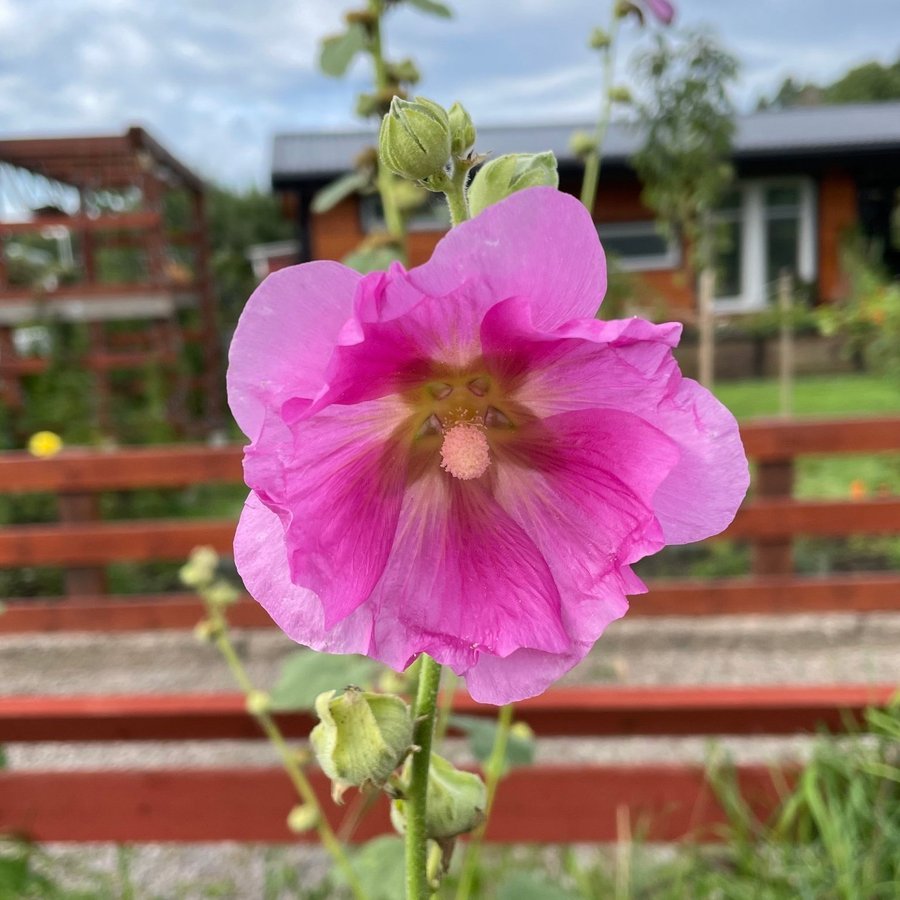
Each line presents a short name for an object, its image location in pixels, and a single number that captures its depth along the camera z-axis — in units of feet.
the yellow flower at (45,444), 12.45
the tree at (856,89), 64.90
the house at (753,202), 28.50
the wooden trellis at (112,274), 15.26
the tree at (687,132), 12.94
